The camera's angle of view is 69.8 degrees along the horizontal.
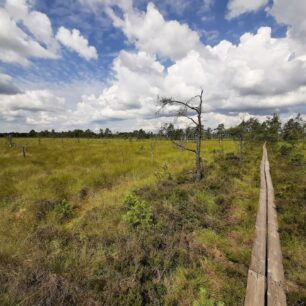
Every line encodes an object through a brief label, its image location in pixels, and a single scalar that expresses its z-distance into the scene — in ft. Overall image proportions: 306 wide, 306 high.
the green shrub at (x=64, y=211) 27.77
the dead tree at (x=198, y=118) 37.37
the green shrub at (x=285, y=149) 98.39
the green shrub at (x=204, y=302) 10.69
